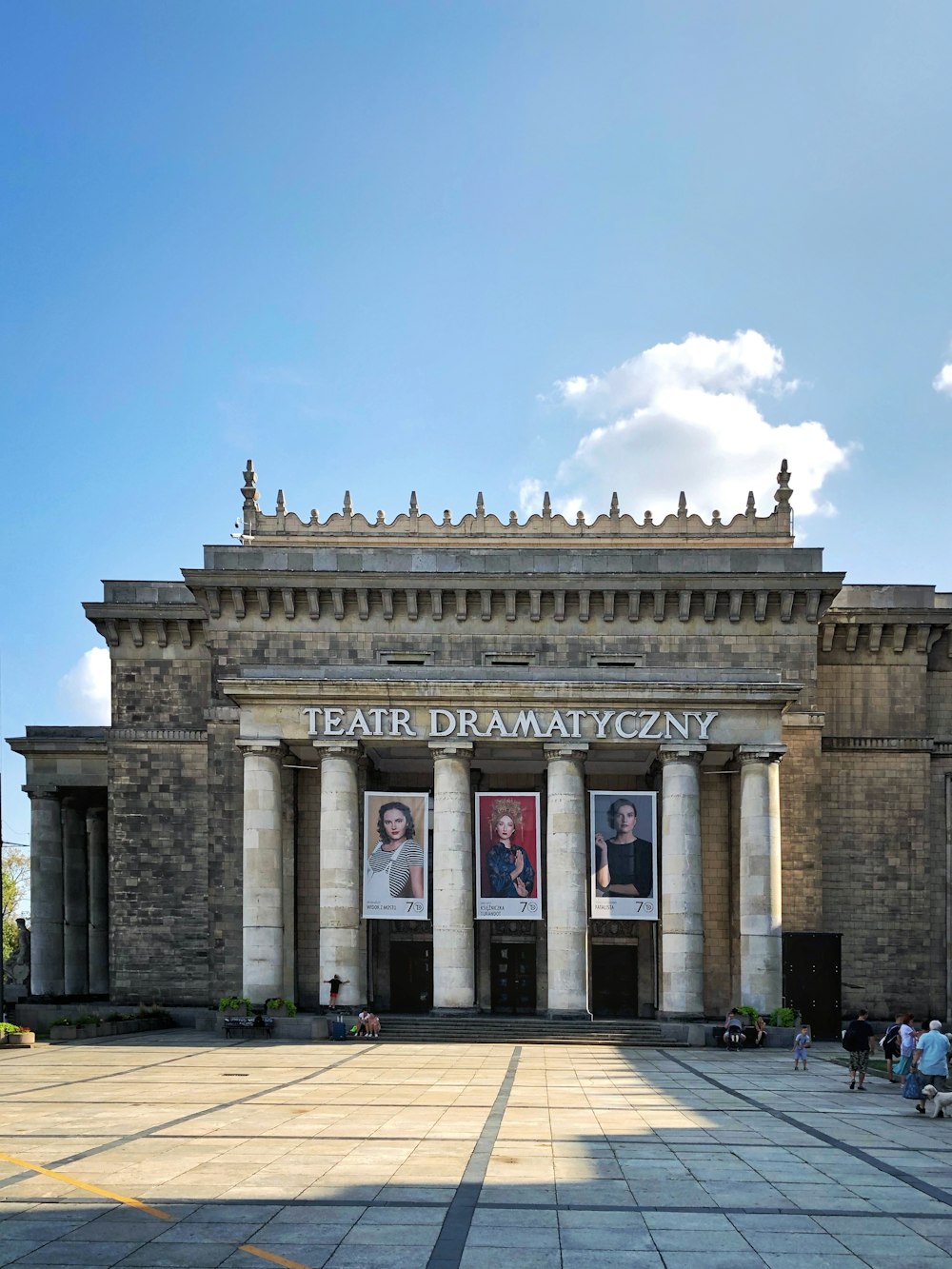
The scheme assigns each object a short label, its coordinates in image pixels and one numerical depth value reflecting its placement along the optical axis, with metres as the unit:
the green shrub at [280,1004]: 42.88
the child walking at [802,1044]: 33.16
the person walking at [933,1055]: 24.98
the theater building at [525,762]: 44.28
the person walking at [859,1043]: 28.09
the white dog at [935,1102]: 23.77
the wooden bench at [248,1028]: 41.81
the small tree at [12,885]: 114.69
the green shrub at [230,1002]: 43.31
